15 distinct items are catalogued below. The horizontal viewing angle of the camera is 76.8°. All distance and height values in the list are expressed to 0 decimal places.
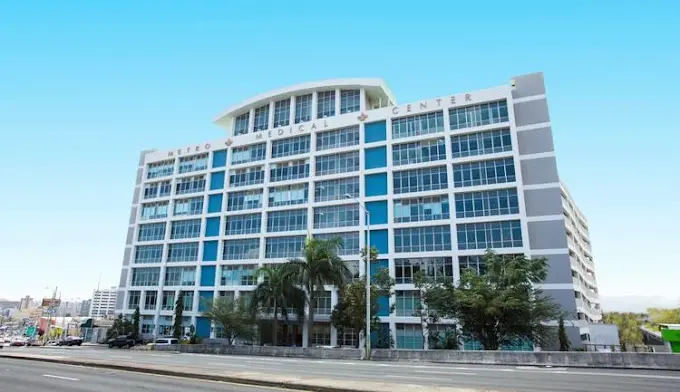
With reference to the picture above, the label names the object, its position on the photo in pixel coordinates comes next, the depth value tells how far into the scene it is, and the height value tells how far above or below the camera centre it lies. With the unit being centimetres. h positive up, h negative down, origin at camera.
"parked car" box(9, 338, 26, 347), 5313 -363
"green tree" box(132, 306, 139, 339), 5943 -112
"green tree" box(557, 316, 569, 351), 3631 -140
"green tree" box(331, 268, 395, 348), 3812 +128
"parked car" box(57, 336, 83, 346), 5894 -371
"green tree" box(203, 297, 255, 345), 4672 -23
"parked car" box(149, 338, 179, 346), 4800 -284
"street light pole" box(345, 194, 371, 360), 2949 +27
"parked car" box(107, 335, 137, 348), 5231 -324
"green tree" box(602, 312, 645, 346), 8206 -51
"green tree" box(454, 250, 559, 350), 3164 +99
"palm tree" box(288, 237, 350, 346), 4100 +455
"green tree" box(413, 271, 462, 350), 3516 +89
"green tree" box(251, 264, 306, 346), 4247 +225
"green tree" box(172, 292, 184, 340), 5607 -61
